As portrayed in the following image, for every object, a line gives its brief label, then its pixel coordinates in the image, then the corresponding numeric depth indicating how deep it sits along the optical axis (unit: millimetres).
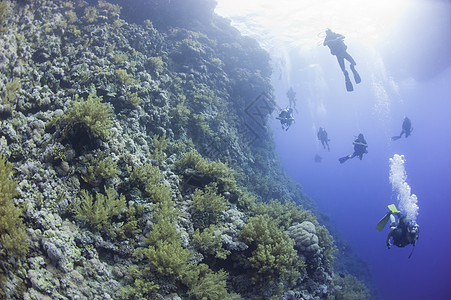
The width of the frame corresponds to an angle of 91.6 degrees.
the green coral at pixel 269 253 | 5230
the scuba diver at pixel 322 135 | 19031
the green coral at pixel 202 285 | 4145
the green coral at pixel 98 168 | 4906
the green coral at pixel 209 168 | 7168
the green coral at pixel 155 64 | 10898
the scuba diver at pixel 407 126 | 15044
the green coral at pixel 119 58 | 9438
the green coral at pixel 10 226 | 2904
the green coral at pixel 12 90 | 5656
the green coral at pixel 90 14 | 11061
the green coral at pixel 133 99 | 7793
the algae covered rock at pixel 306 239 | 6672
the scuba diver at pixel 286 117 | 12953
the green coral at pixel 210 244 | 5152
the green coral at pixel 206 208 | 6086
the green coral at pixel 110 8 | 12384
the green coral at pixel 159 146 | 7055
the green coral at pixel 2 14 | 6838
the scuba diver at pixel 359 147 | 13789
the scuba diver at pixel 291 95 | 21639
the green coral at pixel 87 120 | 5039
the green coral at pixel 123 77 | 8141
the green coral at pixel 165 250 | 4012
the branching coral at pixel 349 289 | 11000
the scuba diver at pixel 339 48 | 11072
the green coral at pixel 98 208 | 4203
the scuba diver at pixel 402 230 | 8430
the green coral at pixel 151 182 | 5461
